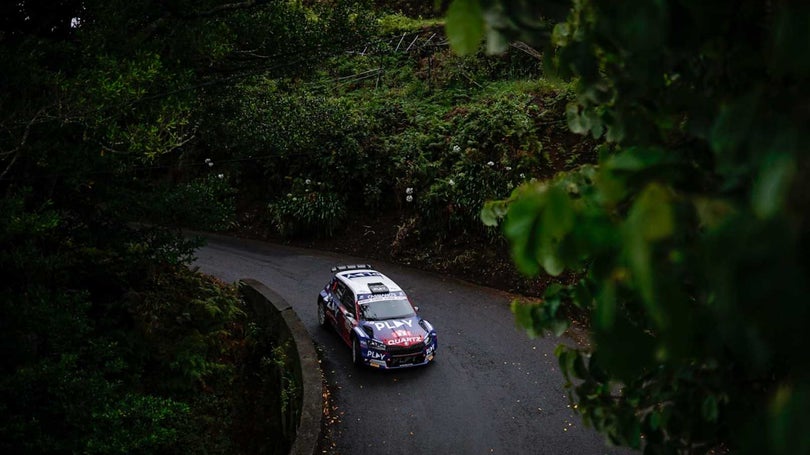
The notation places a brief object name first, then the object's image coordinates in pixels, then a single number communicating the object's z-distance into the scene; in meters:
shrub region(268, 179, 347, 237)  18.77
